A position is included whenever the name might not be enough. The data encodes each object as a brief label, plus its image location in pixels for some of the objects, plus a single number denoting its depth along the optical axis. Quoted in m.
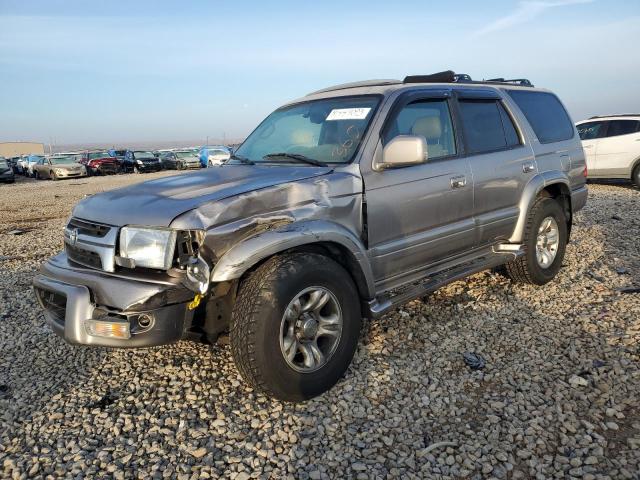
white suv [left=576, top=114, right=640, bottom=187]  11.23
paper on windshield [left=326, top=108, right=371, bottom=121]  3.50
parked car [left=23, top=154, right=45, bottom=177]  31.78
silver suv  2.60
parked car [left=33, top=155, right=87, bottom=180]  27.69
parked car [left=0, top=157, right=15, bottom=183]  25.49
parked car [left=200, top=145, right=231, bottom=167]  29.61
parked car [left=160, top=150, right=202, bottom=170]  32.12
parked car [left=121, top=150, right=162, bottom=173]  31.66
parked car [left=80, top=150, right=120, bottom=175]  29.84
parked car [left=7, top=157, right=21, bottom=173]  38.34
